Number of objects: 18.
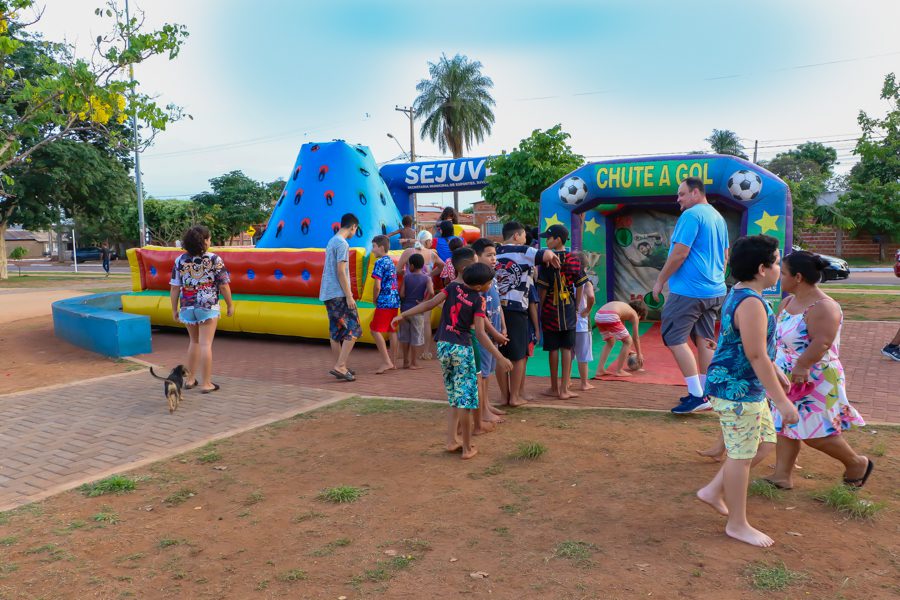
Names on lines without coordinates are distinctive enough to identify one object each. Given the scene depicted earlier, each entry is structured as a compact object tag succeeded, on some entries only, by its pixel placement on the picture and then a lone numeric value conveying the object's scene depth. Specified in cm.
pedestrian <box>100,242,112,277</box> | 3315
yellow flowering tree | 816
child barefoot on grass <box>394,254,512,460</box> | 462
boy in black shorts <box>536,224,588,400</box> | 601
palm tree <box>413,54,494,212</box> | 3897
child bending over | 704
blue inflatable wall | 1120
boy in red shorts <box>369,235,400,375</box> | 784
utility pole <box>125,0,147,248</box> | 2216
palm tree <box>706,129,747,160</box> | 4394
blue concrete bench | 902
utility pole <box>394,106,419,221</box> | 3872
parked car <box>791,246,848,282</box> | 2311
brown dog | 593
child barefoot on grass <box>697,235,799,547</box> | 319
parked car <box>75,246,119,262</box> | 5926
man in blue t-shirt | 530
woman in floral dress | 357
